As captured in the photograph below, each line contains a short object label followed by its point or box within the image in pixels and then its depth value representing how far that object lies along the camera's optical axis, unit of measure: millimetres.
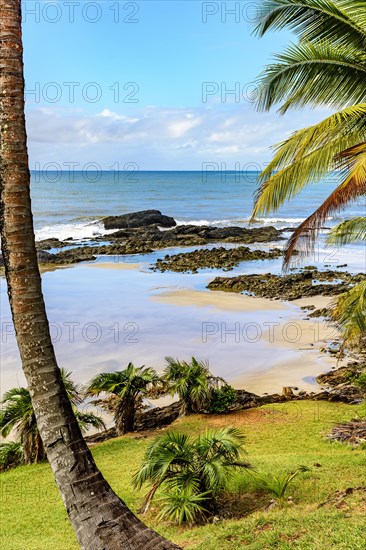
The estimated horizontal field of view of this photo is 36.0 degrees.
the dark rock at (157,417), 11305
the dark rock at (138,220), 50469
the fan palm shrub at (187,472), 6566
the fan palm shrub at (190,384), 11164
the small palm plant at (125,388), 10528
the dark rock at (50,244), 38250
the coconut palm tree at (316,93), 6590
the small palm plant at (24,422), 9680
